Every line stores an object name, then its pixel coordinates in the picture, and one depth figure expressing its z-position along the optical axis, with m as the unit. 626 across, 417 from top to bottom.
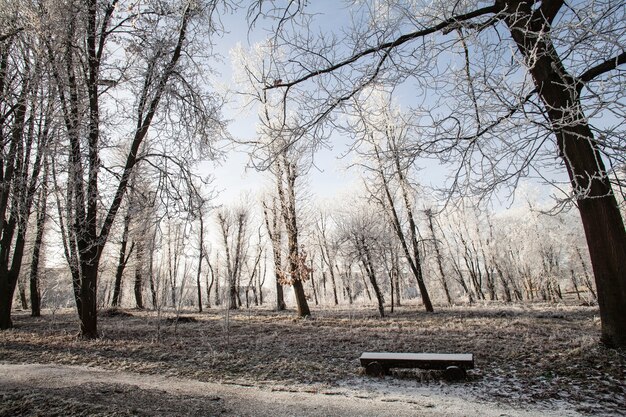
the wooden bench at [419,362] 5.14
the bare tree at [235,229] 30.76
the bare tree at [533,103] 3.00
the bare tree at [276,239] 15.03
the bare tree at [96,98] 4.69
